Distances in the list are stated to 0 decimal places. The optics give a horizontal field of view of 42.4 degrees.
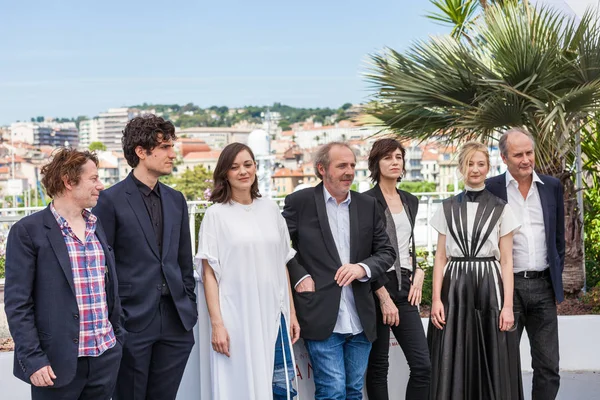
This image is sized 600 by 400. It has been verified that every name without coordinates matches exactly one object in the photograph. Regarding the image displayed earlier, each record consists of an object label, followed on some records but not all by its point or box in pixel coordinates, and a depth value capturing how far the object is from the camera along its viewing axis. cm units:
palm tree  682
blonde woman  443
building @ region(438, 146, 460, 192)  12023
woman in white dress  382
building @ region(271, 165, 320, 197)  12171
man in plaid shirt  310
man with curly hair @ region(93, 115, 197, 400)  359
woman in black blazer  432
